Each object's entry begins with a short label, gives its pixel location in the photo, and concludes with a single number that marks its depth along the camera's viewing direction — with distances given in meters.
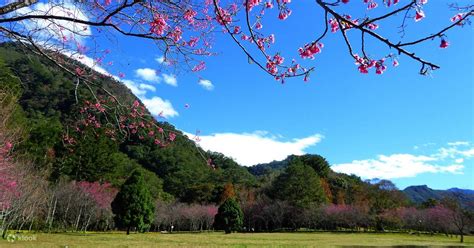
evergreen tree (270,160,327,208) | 51.69
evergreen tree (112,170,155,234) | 33.47
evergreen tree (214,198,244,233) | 40.50
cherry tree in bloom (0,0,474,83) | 2.20
